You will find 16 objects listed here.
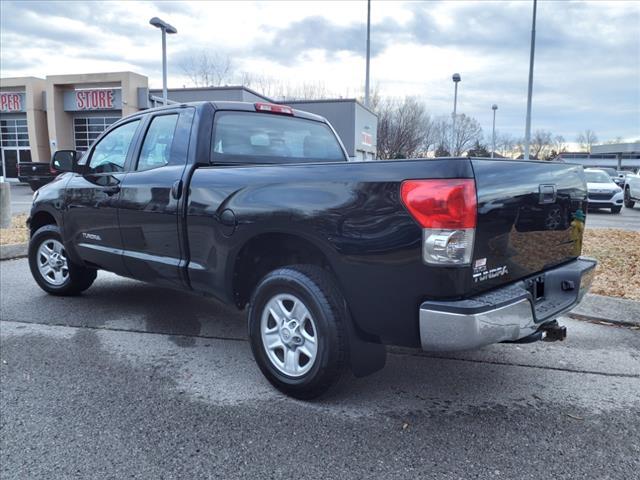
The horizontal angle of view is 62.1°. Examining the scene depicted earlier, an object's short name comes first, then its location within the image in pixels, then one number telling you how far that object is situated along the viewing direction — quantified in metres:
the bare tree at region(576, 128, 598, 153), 103.36
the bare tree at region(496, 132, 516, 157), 65.73
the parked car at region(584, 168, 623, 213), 17.19
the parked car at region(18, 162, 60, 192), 20.58
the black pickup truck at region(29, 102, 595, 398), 2.62
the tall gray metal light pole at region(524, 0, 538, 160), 19.26
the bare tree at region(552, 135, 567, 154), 84.69
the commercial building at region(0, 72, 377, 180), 29.58
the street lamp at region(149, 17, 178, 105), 18.42
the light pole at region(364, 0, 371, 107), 26.19
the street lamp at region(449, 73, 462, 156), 28.66
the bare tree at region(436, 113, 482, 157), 50.83
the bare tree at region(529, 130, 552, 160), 75.88
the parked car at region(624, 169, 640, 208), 20.06
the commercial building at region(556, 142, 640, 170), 81.34
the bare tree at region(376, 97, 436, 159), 46.72
